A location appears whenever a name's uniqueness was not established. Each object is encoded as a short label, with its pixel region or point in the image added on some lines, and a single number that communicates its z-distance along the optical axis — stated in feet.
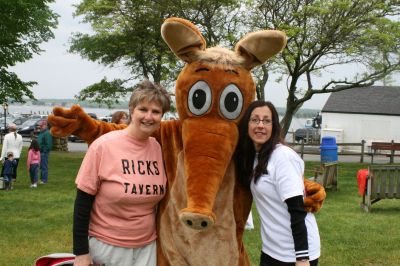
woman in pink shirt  8.78
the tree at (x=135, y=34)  55.01
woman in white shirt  8.95
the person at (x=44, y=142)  42.25
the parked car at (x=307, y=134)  115.55
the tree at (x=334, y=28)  50.55
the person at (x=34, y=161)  40.06
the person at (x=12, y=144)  39.75
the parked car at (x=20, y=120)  115.61
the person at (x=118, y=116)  20.97
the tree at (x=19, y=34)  52.34
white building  101.04
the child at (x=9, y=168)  38.73
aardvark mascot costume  9.45
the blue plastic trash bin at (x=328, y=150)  53.52
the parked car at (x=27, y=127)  101.35
